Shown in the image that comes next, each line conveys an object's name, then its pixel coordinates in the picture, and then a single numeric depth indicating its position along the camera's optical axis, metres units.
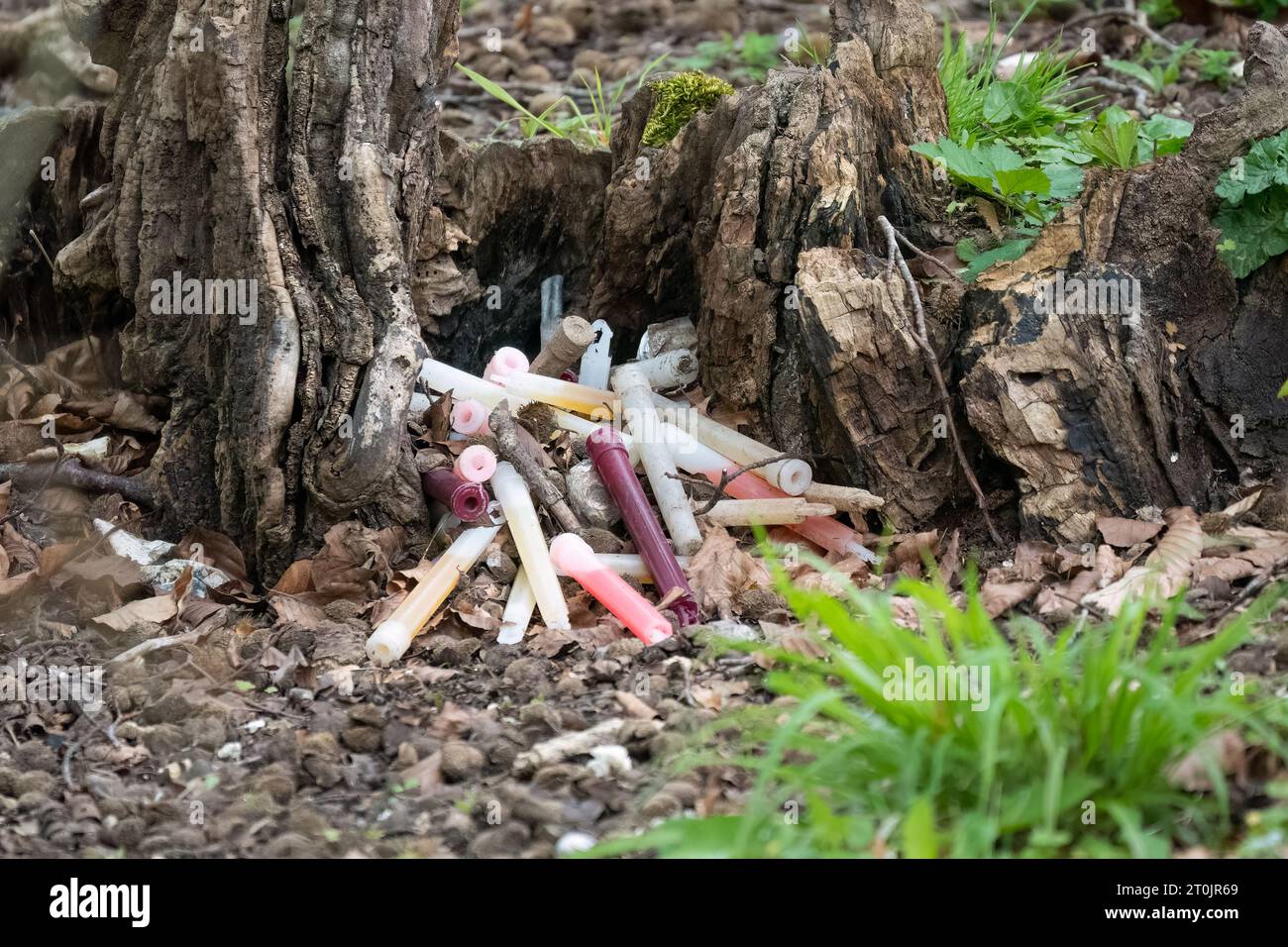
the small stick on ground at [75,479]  3.80
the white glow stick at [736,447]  3.63
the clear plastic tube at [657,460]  3.61
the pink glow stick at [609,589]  3.21
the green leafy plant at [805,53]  5.36
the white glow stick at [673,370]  4.10
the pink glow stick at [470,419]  3.80
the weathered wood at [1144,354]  3.32
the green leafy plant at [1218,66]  5.89
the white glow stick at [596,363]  4.20
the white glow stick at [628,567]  3.51
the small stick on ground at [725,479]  3.55
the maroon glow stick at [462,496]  3.50
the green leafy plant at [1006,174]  3.62
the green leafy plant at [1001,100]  4.41
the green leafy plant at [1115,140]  3.80
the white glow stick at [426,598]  3.16
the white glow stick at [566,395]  4.04
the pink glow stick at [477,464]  3.56
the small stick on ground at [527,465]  3.60
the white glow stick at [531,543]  3.36
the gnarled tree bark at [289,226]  3.35
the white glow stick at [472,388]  3.96
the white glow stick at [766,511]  3.52
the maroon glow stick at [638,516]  3.39
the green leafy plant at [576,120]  5.04
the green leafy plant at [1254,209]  3.33
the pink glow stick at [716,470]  3.60
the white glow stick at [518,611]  3.30
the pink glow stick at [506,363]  4.03
